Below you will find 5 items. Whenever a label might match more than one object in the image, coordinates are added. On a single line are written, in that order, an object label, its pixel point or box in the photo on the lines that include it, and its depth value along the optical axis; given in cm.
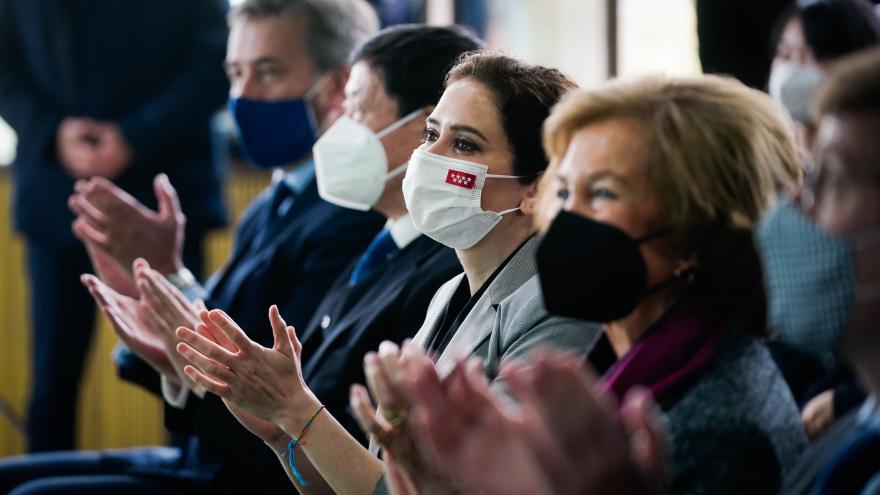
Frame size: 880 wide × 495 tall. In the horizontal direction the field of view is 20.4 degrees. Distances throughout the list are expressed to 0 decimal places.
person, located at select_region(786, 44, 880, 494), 236
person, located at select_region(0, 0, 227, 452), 808
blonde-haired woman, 278
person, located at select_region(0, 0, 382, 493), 505
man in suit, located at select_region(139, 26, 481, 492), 443
